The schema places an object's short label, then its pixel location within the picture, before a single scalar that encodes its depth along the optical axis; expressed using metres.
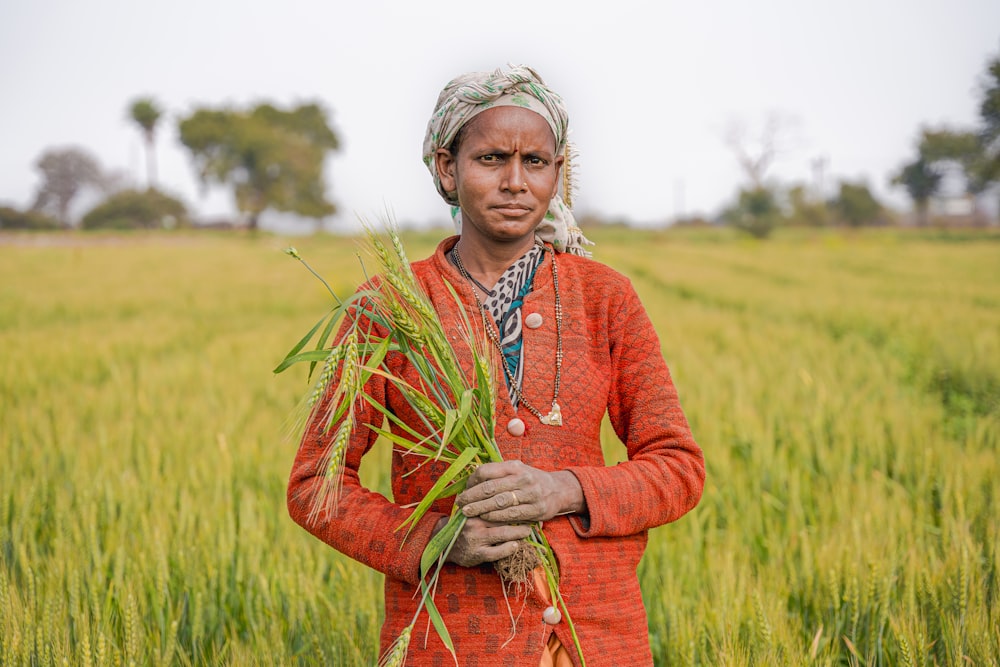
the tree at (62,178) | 62.97
